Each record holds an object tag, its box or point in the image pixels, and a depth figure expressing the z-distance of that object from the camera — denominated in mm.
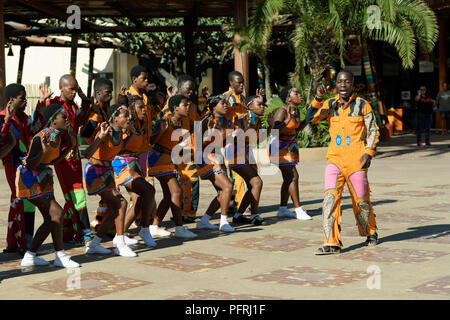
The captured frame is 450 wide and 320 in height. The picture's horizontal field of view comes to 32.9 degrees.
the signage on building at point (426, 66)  31938
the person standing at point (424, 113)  21844
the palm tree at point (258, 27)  18891
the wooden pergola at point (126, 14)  19922
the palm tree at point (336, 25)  18484
